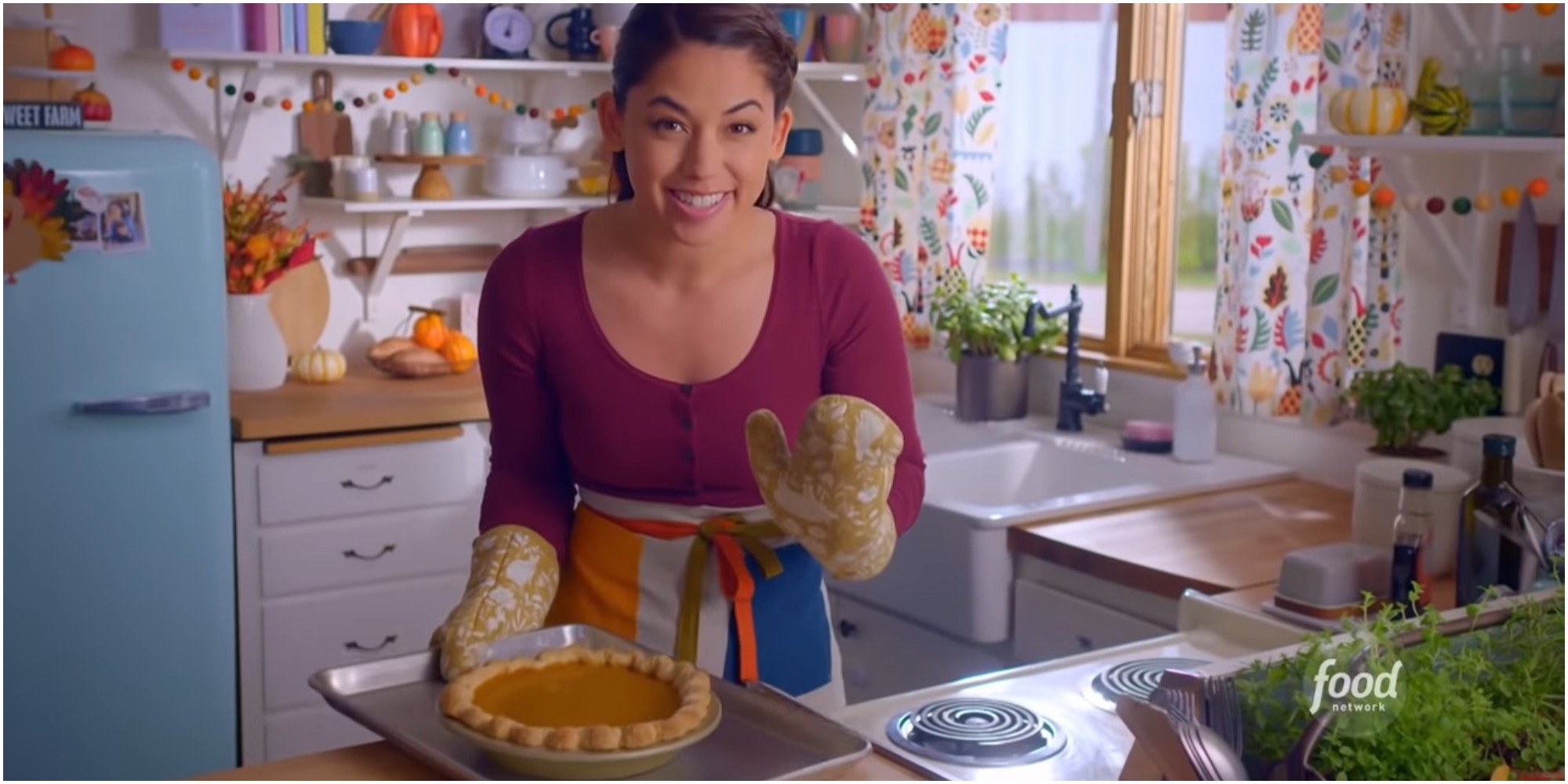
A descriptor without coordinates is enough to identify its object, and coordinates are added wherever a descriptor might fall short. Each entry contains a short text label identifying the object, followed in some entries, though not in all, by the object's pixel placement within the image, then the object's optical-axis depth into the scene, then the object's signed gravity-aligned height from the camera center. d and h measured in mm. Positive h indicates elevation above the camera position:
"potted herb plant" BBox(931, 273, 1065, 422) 3408 -212
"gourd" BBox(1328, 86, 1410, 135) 2494 +193
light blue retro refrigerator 2820 -380
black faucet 3283 -300
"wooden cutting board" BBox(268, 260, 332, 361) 3586 -151
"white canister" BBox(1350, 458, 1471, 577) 2240 -348
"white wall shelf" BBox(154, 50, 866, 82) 3359 +352
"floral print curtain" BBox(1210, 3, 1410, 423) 2684 +28
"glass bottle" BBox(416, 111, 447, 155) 3592 +207
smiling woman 1591 -126
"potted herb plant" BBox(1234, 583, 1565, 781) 1281 -359
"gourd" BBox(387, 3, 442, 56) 3541 +421
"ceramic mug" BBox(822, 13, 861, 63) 3762 +442
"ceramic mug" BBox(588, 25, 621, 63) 3645 +420
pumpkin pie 1327 -383
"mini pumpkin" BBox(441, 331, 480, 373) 3607 -245
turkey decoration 2785 +27
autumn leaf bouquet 3391 -18
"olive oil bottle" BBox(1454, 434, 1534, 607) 1975 -330
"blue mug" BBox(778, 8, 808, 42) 3719 +468
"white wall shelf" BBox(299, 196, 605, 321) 3512 +54
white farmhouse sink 2590 -430
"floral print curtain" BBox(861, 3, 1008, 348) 3463 +201
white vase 3365 -216
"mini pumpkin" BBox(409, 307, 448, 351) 3621 -204
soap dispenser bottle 2992 -309
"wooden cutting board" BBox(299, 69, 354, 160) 3588 +221
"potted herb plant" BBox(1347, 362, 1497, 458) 2609 -242
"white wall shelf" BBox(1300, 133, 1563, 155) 2299 +137
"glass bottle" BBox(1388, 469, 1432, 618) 1987 -341
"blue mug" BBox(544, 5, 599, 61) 3705 +433
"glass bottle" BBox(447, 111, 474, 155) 3631 +205
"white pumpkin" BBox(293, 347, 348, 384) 3494 -270
